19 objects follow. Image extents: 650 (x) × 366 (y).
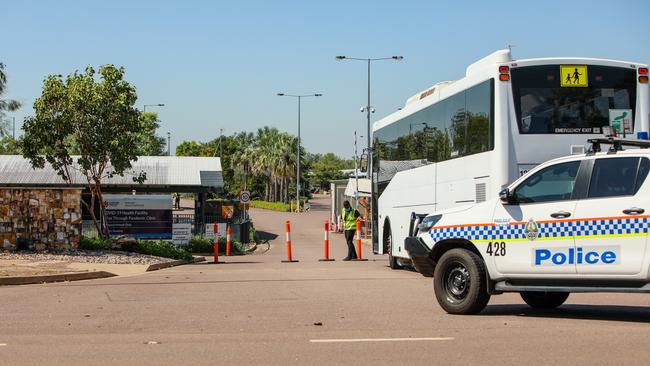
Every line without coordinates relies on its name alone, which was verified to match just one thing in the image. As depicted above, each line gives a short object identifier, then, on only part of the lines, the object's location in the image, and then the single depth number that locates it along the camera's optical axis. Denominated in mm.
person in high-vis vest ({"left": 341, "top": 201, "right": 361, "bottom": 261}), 24312
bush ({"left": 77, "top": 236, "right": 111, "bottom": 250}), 24297
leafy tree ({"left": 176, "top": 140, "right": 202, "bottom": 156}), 117062
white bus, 13734
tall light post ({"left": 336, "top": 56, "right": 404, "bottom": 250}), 22955
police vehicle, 8742
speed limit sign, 44000
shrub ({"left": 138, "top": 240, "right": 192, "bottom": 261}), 25000
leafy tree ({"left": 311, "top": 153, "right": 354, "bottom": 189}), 136125
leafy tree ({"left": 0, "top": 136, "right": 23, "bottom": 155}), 91525
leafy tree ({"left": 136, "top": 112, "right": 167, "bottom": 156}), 75500
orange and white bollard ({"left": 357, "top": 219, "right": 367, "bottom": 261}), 24773
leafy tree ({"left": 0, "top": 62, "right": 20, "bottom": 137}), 43188
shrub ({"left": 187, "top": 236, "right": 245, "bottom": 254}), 34812
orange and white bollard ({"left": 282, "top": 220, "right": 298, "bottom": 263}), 24897
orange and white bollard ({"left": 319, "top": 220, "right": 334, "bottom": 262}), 25484
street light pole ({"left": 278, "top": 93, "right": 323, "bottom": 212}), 69188
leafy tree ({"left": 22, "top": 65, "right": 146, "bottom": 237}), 25062
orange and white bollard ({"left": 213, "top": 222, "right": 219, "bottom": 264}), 25128
